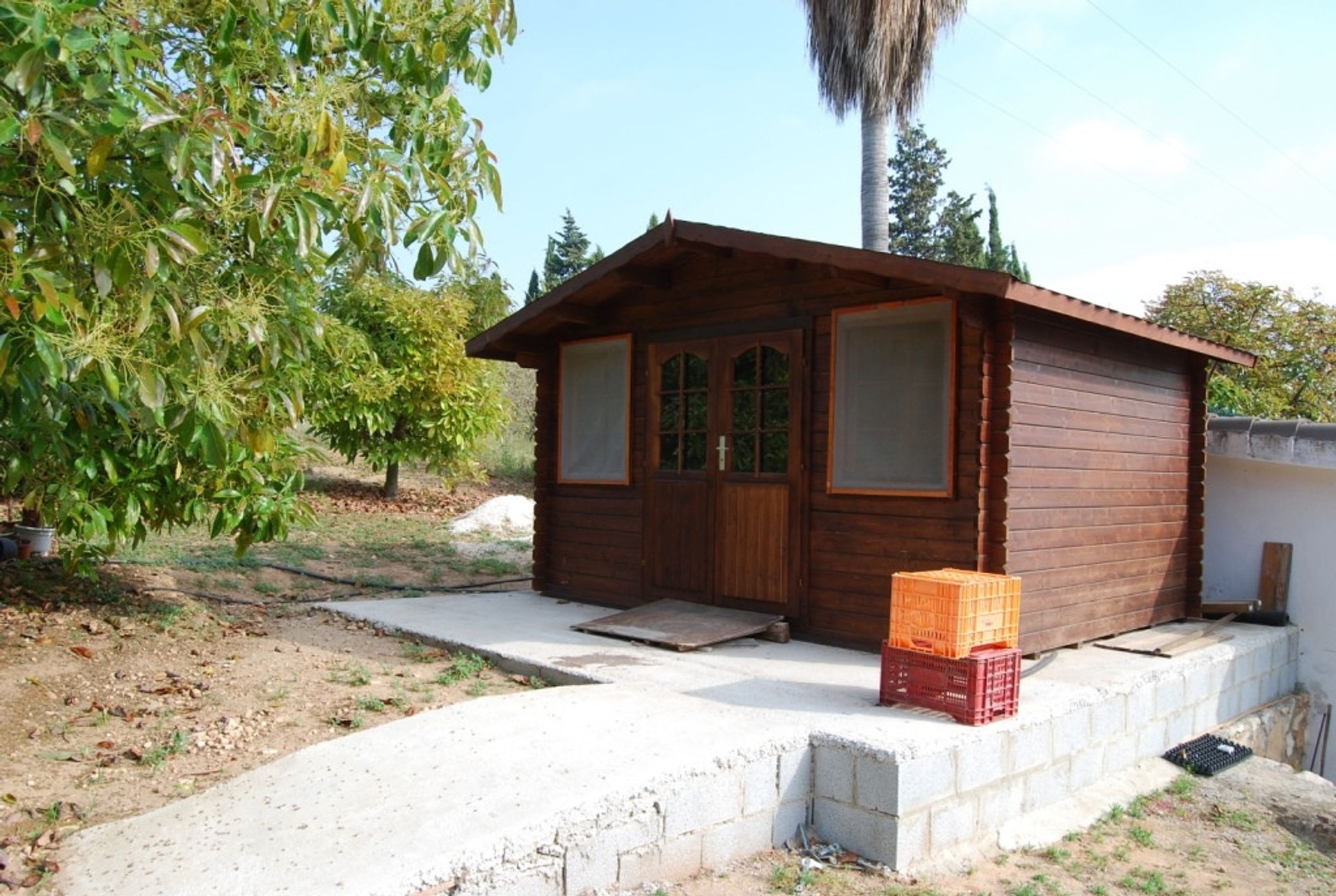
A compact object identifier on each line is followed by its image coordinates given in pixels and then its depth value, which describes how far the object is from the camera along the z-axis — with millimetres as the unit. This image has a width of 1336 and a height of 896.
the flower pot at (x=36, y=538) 7500
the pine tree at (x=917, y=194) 33656
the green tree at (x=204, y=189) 2797
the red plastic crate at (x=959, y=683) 4332
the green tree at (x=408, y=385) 13867
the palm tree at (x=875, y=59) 11383
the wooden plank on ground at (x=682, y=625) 6008
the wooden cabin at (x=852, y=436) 5625
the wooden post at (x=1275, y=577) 7707
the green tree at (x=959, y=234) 32969
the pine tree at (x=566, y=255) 36812
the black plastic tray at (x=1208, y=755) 5562
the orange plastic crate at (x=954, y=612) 4410
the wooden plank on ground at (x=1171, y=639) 6227
